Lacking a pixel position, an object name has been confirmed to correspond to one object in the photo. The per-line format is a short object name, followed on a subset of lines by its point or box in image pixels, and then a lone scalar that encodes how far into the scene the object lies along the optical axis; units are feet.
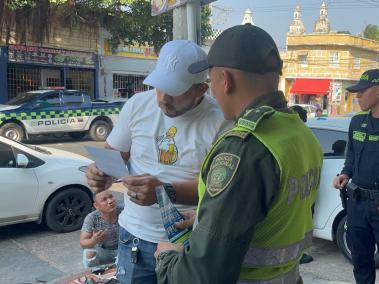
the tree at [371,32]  245.20
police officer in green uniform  3.84
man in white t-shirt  6.36
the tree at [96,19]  55.06
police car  44.42
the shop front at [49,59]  57.52
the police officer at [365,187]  11.05
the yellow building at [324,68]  136.56
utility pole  11.75
